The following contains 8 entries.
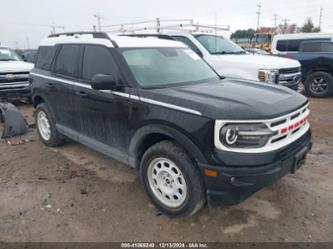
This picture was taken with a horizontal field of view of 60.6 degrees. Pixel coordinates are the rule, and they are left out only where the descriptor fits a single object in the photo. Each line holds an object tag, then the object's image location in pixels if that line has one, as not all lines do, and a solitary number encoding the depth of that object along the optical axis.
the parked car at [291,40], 11.48
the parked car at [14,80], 8.05
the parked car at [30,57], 9.71
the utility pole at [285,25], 53.91
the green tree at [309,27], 54.62
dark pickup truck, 9.49
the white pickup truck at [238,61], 6.62
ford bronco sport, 2.59
